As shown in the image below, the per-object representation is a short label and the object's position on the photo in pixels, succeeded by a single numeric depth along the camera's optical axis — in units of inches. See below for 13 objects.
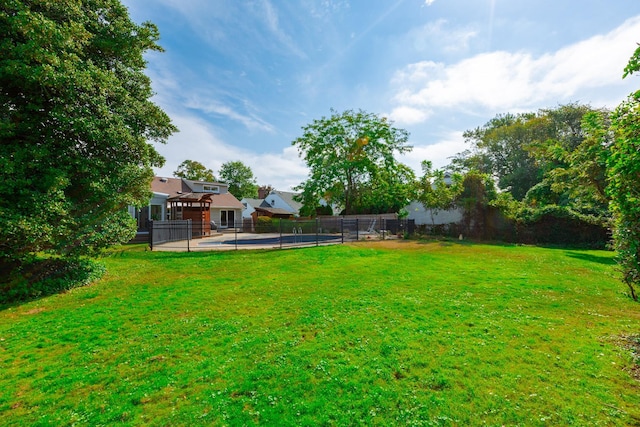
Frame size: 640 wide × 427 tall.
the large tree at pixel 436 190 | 820.6
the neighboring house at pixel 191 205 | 805.9
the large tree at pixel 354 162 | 1063.0
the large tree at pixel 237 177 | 2336.4
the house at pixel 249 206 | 1628.9
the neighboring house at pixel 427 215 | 946.7
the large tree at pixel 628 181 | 133.0
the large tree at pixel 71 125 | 241.8
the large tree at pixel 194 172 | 1887.3
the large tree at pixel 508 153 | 1262.9
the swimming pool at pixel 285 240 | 693.9
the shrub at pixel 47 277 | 269.4
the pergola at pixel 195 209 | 810.8
